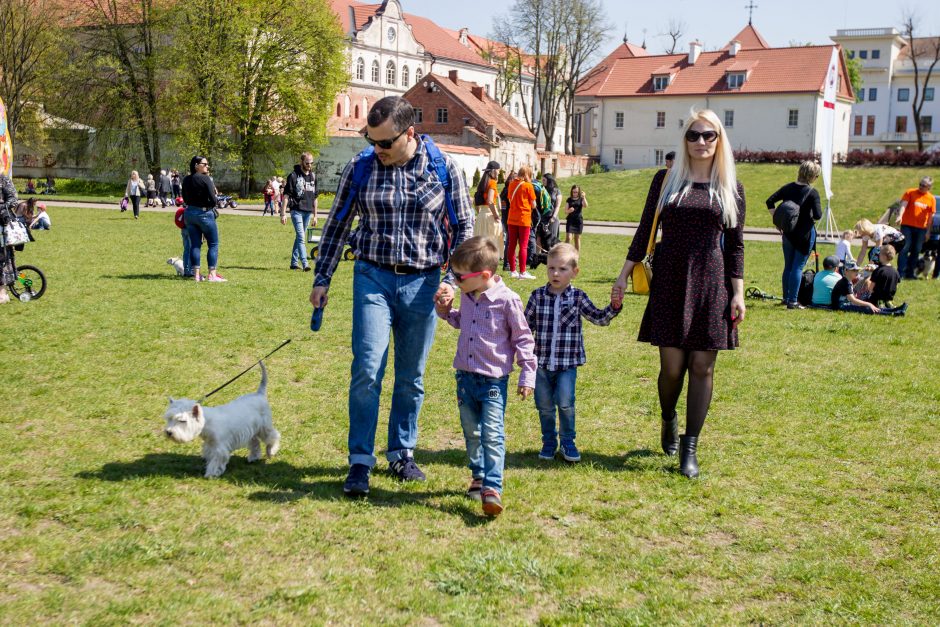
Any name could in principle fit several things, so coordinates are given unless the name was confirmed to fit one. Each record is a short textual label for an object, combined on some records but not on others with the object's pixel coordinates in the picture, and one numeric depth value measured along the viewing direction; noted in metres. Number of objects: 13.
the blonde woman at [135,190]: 28.86
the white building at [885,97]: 91.44
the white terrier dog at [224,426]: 4.98
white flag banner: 18.64
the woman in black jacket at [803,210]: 11.82
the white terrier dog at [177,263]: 14.37
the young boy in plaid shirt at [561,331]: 5.50
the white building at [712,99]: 67.06
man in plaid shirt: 4.77
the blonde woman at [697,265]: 5.25
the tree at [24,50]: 48.19
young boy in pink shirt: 4.71
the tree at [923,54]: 91.56
